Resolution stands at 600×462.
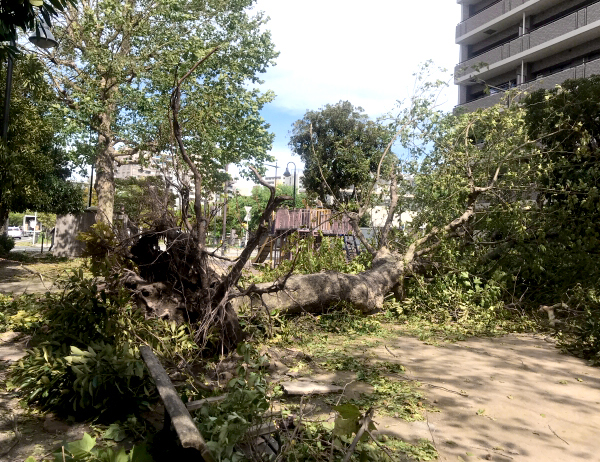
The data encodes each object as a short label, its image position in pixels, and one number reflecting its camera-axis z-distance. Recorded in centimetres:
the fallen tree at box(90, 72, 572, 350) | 481
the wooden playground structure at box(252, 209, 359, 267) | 1361
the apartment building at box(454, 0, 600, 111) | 2197
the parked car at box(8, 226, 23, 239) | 5068
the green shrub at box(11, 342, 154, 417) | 321
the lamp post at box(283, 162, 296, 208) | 2994
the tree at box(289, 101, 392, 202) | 2691
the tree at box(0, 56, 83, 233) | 970
